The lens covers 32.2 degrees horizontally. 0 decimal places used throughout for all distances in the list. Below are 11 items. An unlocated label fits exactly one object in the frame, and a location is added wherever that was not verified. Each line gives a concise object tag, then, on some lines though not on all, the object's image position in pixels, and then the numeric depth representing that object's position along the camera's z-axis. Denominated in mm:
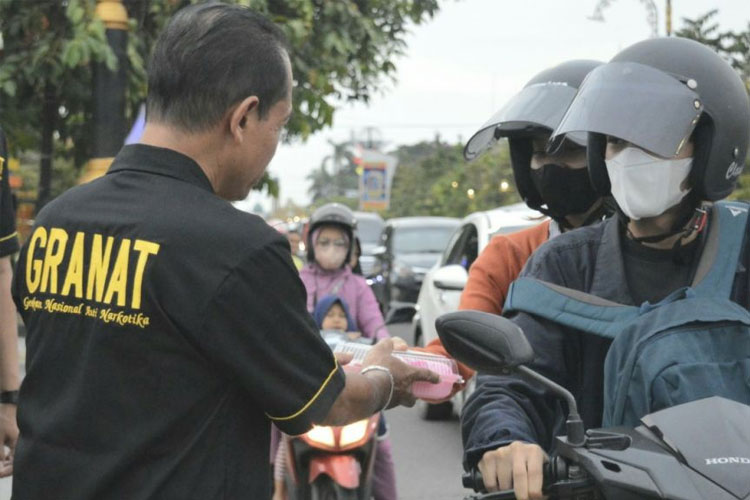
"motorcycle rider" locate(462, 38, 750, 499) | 2836
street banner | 60812
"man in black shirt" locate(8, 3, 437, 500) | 2396
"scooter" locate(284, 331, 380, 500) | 5750
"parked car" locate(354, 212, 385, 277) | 27247
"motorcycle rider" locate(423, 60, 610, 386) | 3715
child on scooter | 6367
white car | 9969
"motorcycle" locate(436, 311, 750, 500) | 2213
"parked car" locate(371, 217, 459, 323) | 20031
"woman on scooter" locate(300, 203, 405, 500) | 7086
